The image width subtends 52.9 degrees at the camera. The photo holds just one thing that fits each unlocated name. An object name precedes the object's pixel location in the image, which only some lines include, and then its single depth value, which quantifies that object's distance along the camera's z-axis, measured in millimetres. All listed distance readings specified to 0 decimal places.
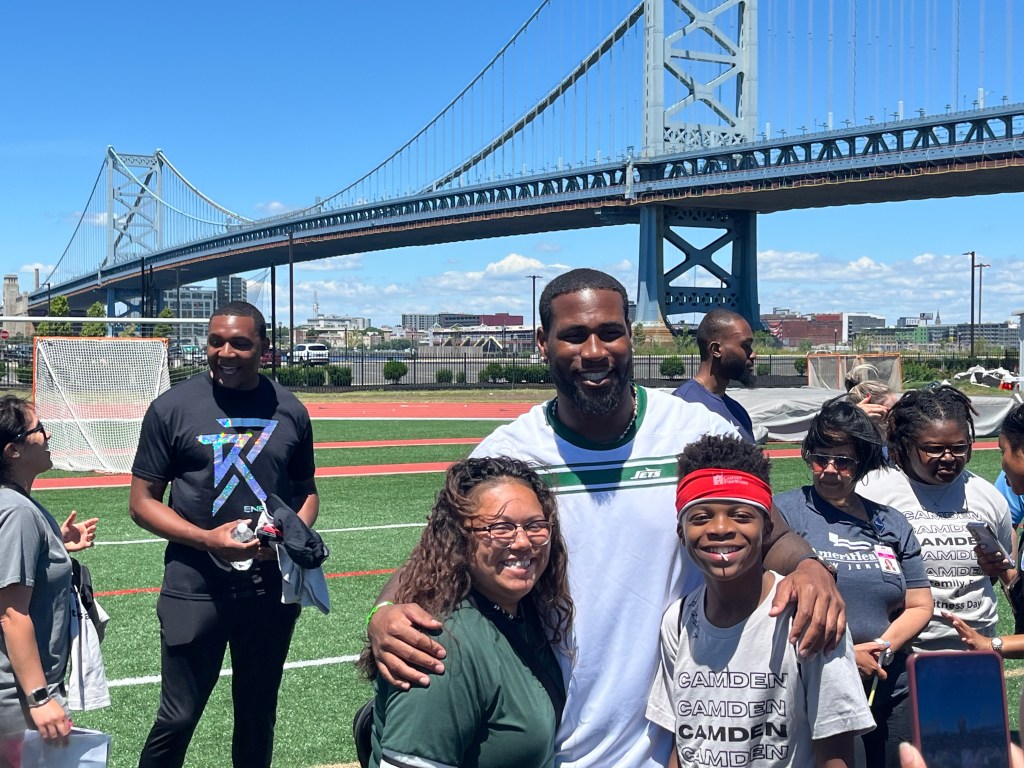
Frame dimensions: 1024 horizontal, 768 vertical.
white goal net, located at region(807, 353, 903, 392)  20625
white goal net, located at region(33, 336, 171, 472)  14156
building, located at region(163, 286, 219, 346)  119775
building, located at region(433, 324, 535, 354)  84206
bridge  43656
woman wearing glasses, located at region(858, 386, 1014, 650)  3227
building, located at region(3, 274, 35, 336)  96312
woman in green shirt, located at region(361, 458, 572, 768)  1705
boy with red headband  1961
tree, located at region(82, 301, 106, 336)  38844
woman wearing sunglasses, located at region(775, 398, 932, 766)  2898
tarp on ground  17312
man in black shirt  3297
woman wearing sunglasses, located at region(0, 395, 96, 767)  2797
